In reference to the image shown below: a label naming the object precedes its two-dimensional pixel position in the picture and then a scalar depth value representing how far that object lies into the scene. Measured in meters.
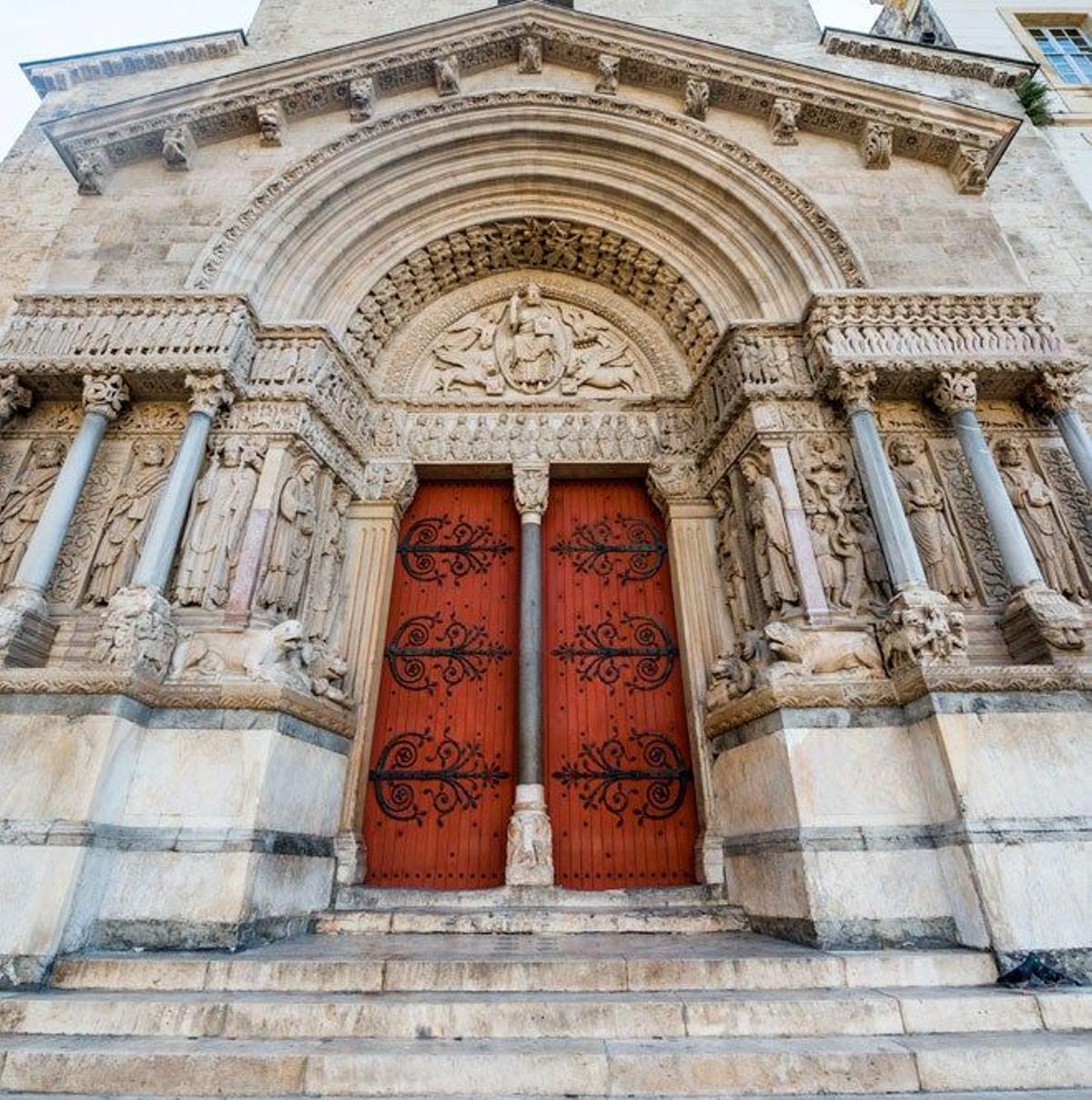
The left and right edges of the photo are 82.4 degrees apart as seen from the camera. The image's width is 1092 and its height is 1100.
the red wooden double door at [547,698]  5.06
